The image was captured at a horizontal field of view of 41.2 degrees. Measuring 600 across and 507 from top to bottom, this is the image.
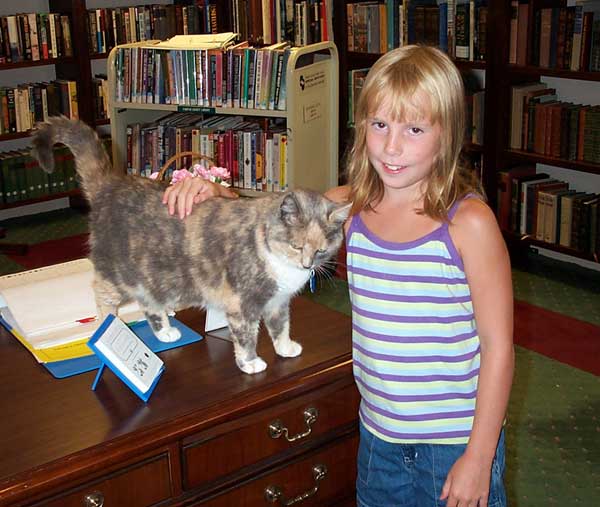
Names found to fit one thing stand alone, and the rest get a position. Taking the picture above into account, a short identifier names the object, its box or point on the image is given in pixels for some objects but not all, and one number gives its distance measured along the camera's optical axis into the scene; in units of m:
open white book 1.58
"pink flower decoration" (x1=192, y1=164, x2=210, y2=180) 1.85
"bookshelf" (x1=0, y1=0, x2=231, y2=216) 4.82
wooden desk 1.21
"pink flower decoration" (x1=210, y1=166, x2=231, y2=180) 1.93
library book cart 3.57
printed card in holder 1.33
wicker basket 1.65
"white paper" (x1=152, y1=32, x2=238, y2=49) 3.84
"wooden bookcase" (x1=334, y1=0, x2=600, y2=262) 3.76
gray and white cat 1.34
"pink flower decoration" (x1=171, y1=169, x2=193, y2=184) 1.72
